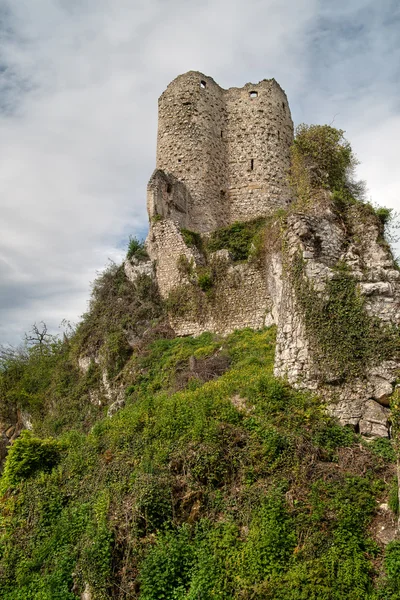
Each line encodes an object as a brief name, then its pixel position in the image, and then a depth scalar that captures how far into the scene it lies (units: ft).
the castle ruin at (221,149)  69.21
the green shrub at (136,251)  64.95
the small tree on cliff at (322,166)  36.19
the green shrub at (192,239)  60.29
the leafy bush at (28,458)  33.99
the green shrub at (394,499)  22.06
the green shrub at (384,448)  25.20
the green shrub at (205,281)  54.39
